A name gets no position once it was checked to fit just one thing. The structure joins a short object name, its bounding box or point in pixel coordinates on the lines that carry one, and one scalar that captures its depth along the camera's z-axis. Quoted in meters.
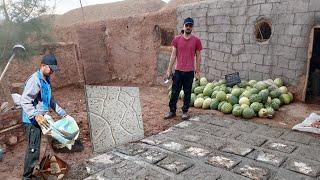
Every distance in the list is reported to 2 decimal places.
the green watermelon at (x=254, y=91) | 5.71
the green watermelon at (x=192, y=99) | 6.23
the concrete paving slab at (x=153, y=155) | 3.93
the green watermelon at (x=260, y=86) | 5.83
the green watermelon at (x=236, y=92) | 5.81
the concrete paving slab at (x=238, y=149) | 4.05
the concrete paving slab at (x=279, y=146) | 4.10
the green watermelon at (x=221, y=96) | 5.88
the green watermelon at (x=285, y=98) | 5.82
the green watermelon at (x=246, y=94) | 5.67
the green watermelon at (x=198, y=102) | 6.06
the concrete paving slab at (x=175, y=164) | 3.69
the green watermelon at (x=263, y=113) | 5.38
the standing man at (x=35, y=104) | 3.18
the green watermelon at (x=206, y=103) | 5.97
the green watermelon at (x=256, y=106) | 5.43
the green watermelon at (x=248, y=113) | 5.36
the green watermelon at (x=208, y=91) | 6.22
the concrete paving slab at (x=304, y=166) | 3.51
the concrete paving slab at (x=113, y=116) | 4.43
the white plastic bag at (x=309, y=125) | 4.64
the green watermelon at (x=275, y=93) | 5.79
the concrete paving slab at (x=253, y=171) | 3.46
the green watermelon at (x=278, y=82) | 6.08
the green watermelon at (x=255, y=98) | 5.53
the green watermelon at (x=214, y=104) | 5.89
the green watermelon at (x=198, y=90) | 6.45
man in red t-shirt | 5.12
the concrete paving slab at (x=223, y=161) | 3.72
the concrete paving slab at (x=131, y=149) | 4.19
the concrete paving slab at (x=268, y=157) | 3.76
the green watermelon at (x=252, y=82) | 6.17
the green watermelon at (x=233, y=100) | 5.69
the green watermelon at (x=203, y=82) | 6.81
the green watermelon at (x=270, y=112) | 5.37
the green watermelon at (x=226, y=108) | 5.63
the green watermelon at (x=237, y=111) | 5.45
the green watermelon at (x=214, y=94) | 6.05
